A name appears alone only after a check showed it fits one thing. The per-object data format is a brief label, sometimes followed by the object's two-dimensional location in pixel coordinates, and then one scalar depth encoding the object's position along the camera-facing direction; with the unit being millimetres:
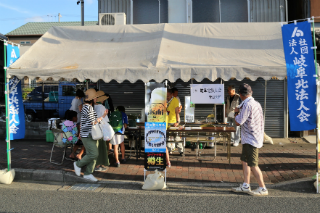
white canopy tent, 6195
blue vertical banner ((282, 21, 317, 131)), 5391
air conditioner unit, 10758
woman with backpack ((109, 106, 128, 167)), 7047
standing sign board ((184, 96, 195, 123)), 9867
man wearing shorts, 5117
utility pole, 12998
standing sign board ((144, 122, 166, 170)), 5965
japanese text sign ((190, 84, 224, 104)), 7758
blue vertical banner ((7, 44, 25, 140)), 6473
